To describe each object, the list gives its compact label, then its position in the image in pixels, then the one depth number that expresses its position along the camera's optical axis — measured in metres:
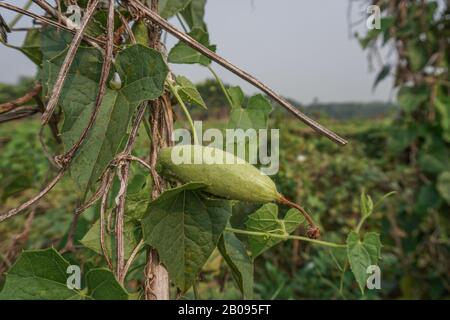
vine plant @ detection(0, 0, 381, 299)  0.42
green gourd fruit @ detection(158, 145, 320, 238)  0.43
